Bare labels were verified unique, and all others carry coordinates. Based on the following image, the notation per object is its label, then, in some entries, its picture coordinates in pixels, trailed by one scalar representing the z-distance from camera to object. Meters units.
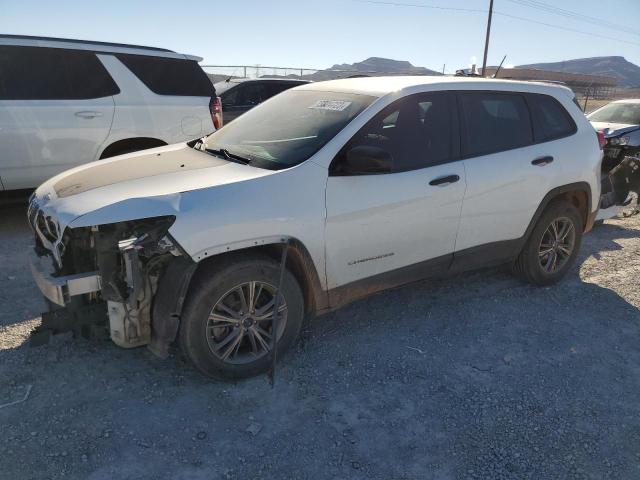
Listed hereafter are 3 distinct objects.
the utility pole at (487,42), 26.71
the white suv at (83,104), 5.36
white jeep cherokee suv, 2.76
